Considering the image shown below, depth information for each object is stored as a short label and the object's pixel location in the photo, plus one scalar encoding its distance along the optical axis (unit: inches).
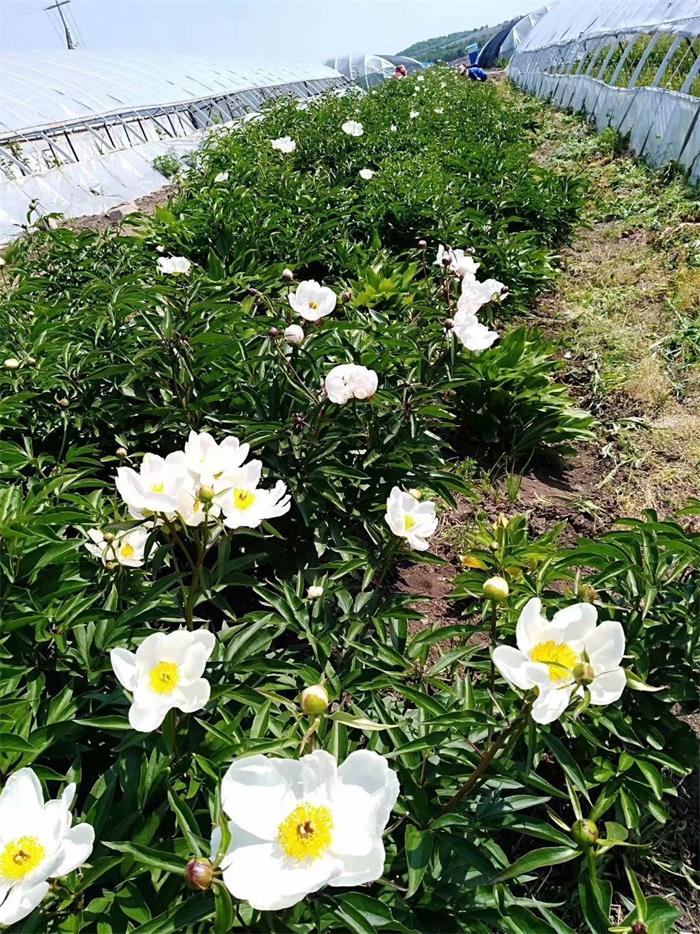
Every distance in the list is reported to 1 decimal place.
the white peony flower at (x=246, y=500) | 53.6
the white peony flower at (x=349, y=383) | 70.4
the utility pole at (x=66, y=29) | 1334.9
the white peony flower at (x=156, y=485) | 50.0
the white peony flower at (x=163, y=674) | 43.0
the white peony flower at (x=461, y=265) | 94.4
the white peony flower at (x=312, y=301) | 86.8
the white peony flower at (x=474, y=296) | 84.0
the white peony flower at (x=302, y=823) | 34.6
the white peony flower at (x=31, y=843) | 35.9
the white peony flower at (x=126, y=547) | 61.9
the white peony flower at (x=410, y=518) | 65.3
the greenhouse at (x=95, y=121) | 350.3
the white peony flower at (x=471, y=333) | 83.3
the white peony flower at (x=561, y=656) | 40.9
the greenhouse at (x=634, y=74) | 303.9
